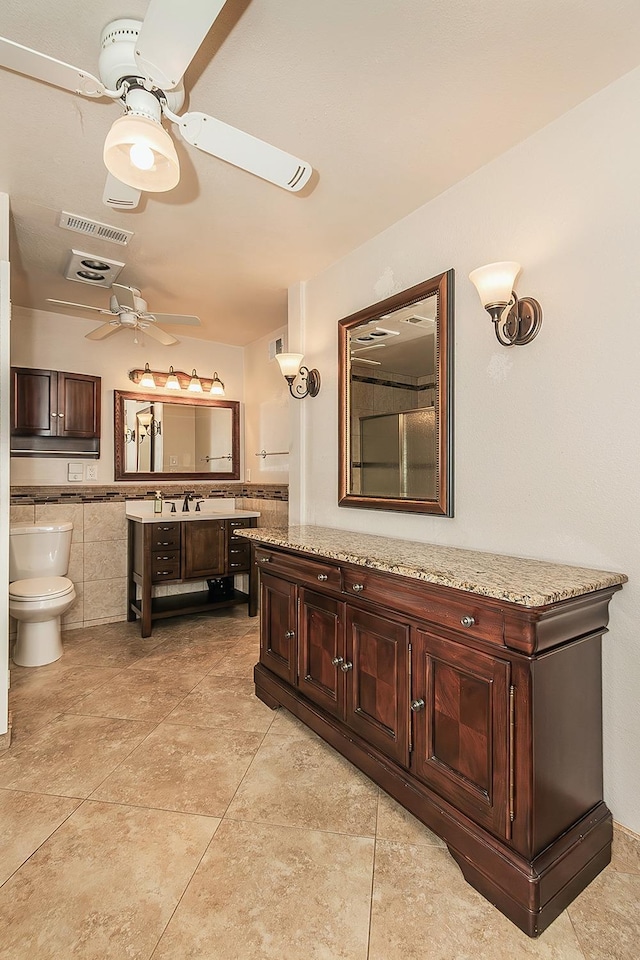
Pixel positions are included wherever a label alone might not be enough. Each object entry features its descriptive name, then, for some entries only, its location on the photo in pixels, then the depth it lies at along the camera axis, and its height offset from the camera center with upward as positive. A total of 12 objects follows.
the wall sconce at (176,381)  4.22 +0.91
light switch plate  3.94 +0.06
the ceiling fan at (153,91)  1.12 +1.07
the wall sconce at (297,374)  2.99 +0.67
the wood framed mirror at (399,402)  2.20 +0.40
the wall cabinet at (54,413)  3.69 +0.53
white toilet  3.10 -0.72
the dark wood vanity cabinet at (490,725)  1.34 -0.80
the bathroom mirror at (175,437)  4.20 +0.39
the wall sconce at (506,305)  1.76 +0.66
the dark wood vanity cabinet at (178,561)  3.76 -0.68
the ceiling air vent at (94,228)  2.46 +1.35
